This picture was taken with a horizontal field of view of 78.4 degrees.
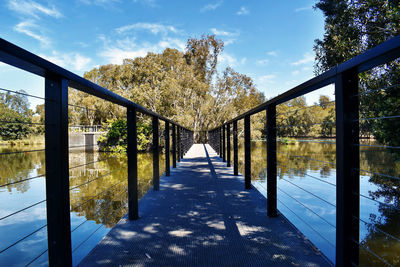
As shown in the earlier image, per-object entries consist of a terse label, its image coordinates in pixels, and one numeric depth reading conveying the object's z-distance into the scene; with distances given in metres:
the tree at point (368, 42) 4.27
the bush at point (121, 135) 13.33
